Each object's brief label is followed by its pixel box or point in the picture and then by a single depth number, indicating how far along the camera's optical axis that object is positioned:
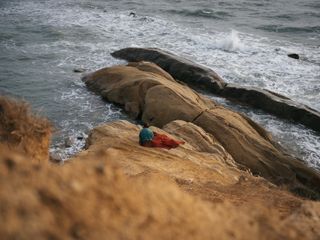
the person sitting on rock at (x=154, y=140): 12.36
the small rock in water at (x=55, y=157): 12.53
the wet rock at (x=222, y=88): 18.16
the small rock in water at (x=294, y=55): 26.34
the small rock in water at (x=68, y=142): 15.60
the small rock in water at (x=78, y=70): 23.36
